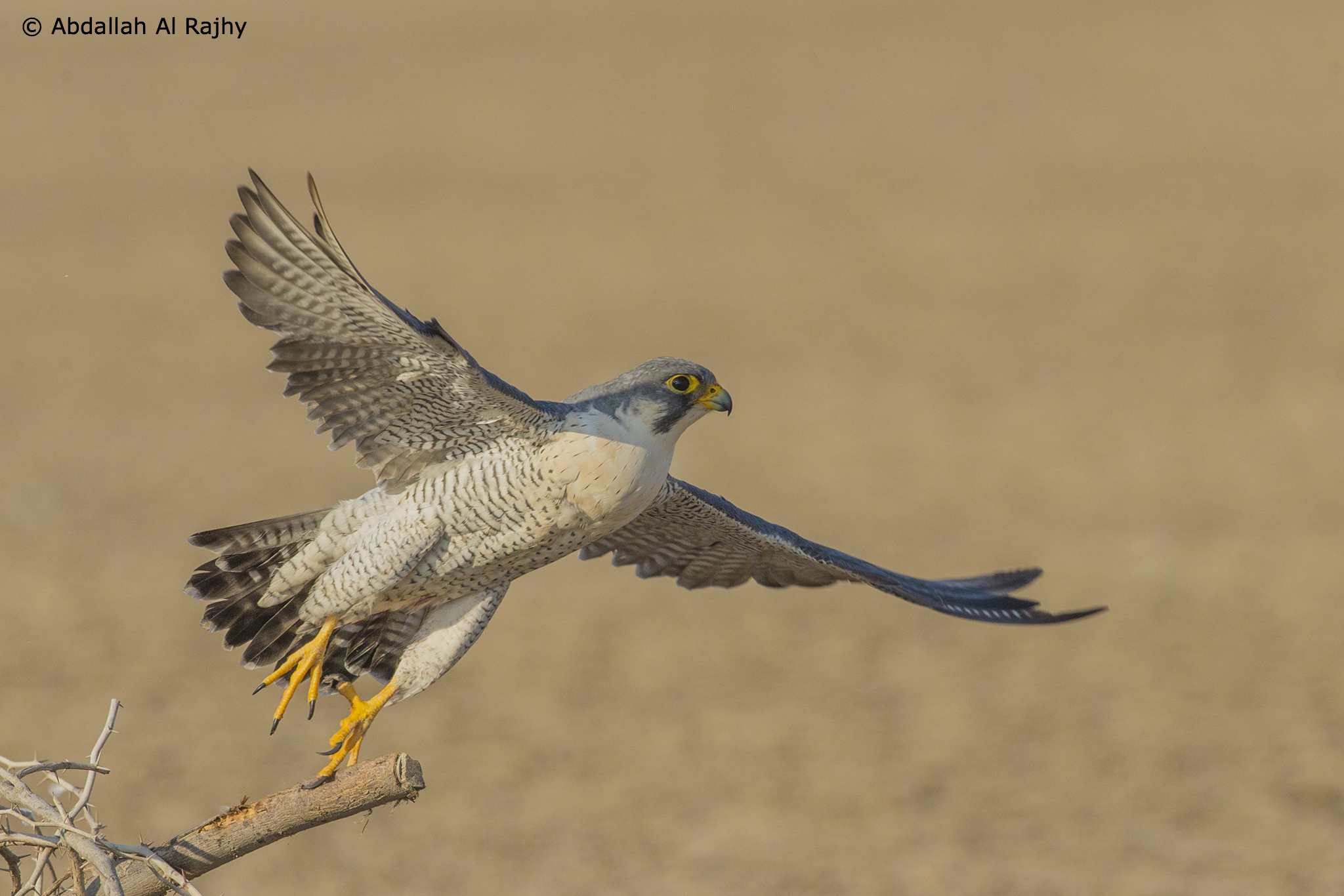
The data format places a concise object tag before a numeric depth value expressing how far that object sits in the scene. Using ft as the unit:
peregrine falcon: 33.53
